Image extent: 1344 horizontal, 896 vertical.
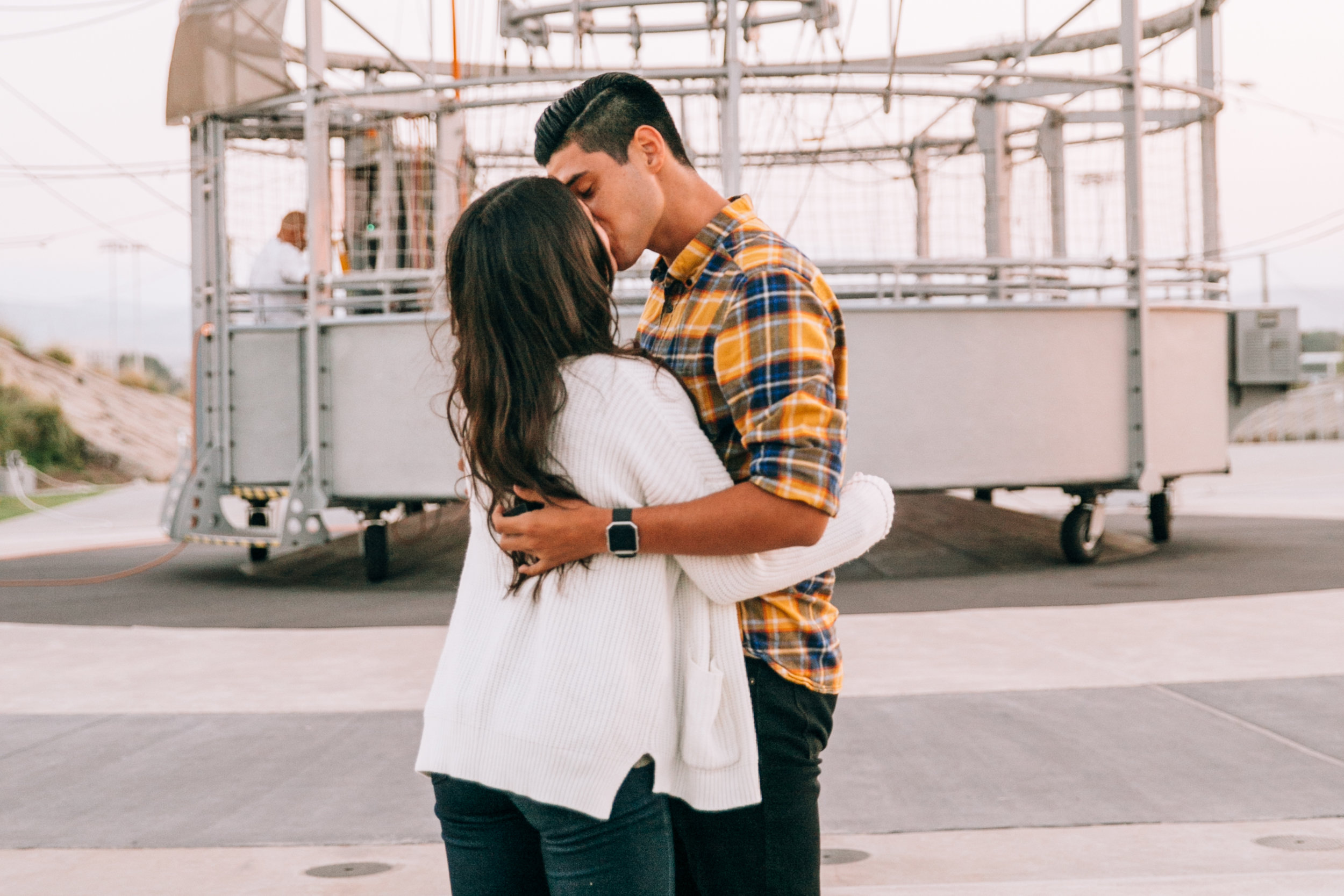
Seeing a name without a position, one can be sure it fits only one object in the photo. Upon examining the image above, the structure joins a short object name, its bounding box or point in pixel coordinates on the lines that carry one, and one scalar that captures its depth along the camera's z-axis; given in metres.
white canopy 9.84
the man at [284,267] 9.95
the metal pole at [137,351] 61.92
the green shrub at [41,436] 31.67
